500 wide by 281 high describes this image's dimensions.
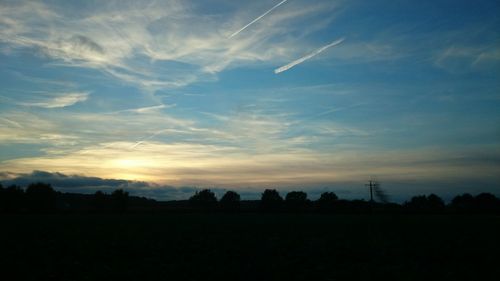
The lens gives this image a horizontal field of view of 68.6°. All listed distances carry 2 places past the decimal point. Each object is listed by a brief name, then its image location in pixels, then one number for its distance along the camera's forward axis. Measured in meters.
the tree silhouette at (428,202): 153.30
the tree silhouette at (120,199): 161.50
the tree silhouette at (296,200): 160.71
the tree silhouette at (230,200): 184.76
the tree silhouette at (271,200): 160.62
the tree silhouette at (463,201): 156.25
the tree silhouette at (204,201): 194.50
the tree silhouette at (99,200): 169.94
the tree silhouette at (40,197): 136.12
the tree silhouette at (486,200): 143.88
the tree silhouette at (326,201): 136.79
